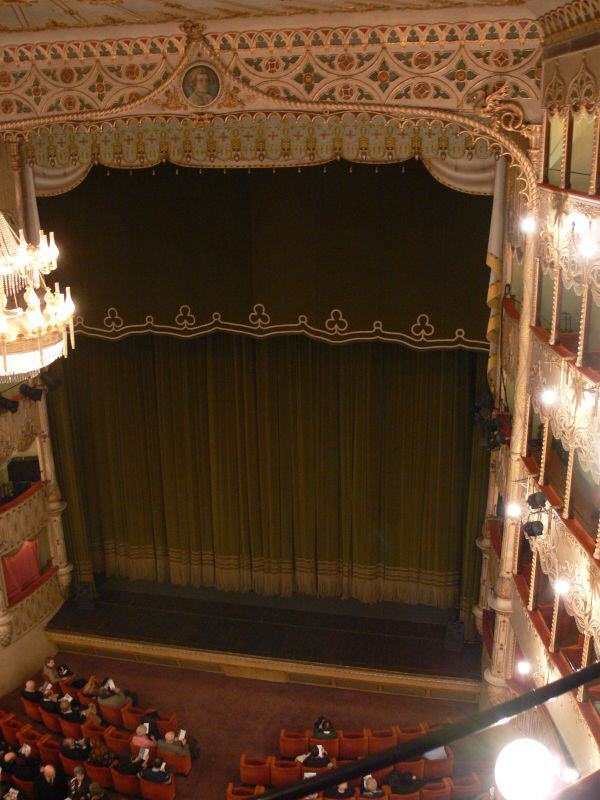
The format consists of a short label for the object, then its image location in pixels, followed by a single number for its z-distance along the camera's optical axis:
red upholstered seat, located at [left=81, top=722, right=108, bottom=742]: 9.89
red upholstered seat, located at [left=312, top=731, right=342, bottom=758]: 9.52
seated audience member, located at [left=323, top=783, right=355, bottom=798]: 8.75
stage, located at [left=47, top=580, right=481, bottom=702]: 10.73
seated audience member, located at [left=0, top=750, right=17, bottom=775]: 9.34
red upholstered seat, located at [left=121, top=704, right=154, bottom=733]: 10.13
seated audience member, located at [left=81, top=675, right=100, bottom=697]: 10.60
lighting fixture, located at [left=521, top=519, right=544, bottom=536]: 7.38
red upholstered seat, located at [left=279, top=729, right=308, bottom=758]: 9.62
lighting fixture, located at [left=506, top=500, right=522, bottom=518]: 8.51
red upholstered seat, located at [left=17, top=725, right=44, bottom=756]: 9.85
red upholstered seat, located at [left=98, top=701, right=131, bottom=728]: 10.25
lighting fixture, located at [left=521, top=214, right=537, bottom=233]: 7.71
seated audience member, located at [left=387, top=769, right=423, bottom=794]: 8.81
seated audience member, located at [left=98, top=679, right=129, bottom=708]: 10.36
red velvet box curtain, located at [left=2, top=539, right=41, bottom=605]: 11.16
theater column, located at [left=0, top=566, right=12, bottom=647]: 10.82
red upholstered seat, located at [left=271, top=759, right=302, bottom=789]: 9.07
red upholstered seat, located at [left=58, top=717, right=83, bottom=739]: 10.05
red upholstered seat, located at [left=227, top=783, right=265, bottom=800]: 8.88
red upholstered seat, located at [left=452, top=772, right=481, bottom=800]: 8.77
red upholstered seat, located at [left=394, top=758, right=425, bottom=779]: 9.09
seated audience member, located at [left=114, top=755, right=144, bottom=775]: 9.26
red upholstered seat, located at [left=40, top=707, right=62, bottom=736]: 10.30
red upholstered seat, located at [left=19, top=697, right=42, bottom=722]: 10.53
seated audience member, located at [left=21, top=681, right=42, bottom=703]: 10.58
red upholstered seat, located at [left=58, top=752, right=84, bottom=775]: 9.49
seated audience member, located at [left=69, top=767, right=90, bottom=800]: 8.83
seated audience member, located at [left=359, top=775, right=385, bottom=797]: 8.70
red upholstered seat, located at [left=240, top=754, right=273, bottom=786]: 9.14
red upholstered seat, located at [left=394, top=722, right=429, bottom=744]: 9.48
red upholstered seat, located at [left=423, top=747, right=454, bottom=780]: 9.23
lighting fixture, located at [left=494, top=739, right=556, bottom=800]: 3.47
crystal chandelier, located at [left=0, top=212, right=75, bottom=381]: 5.97
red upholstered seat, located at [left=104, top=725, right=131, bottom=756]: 9.76
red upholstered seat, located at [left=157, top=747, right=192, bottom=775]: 9.49
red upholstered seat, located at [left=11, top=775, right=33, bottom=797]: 9.24
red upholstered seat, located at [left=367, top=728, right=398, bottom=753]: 9.42
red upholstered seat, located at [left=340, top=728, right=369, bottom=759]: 9.52
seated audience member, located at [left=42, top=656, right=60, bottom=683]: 10.88
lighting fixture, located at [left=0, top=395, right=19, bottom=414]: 10.52
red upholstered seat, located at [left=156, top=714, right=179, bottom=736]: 9.93
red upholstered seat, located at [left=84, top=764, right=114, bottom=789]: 9.34
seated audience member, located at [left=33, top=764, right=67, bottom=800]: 9.04
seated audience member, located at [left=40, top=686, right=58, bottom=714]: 10.35
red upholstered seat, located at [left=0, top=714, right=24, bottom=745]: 10.02
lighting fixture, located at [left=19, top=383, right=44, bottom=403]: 10.91
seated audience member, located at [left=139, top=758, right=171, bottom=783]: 9.08
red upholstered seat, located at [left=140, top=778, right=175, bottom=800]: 9.05
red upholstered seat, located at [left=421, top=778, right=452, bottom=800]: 8.71
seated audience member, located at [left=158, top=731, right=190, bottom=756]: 9.52
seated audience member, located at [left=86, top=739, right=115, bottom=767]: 9.41
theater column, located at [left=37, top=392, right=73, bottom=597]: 11.68
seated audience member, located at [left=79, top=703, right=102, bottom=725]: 10.09
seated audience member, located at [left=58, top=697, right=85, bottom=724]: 10.12
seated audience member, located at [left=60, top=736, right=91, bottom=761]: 9.53
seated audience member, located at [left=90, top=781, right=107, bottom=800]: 8.78
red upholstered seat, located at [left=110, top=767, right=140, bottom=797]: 9.25
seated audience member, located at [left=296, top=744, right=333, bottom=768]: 9.14
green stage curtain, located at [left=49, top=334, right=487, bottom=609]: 11.20
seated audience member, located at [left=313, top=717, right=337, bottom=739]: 9.59
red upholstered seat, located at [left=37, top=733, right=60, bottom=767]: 9.69
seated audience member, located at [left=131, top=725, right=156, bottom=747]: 9.52
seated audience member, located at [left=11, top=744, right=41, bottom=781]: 9.27
